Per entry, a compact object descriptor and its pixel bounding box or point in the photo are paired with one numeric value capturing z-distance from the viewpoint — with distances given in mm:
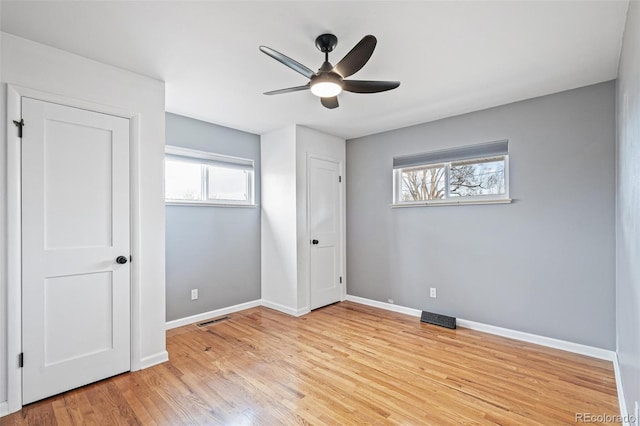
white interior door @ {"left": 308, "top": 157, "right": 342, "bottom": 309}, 4230
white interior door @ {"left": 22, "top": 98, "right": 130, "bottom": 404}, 2090
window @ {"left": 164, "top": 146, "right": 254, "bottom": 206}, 3576
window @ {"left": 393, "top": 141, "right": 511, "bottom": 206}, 3355
